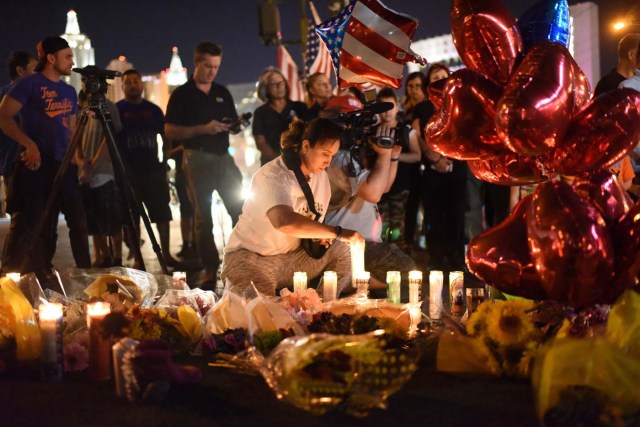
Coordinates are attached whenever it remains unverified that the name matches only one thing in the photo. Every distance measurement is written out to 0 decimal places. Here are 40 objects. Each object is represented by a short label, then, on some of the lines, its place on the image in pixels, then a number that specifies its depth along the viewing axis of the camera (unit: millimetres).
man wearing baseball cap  5312
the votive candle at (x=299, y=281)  4336
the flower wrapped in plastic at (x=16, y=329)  3362
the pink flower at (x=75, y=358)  3346
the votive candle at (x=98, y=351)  3211
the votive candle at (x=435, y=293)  4312
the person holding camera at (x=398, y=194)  6613
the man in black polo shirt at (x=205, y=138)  6160
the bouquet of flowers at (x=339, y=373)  2670
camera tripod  5059
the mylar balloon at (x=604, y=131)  3096
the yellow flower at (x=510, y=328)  3111
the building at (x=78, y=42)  46375
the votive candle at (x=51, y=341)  3195
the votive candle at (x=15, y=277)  3795
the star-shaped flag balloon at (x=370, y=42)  4695
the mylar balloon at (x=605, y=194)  3236
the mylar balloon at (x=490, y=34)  3268
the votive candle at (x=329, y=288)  4324
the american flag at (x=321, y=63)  12625
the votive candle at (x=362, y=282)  4207
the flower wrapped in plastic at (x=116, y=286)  4109
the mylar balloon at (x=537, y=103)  2965
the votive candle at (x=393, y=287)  4270
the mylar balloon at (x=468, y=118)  3279
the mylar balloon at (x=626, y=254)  3080
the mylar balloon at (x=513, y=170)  3445
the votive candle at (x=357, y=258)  4270
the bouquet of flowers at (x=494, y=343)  3111
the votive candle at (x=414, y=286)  4137
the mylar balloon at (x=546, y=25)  3375
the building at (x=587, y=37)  16297
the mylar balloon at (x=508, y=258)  3266
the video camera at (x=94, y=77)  5016
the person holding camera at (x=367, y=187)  5102
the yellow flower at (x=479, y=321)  3209
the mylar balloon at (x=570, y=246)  2951
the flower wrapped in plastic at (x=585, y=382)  2461
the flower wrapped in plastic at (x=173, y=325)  3465
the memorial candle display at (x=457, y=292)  4219
